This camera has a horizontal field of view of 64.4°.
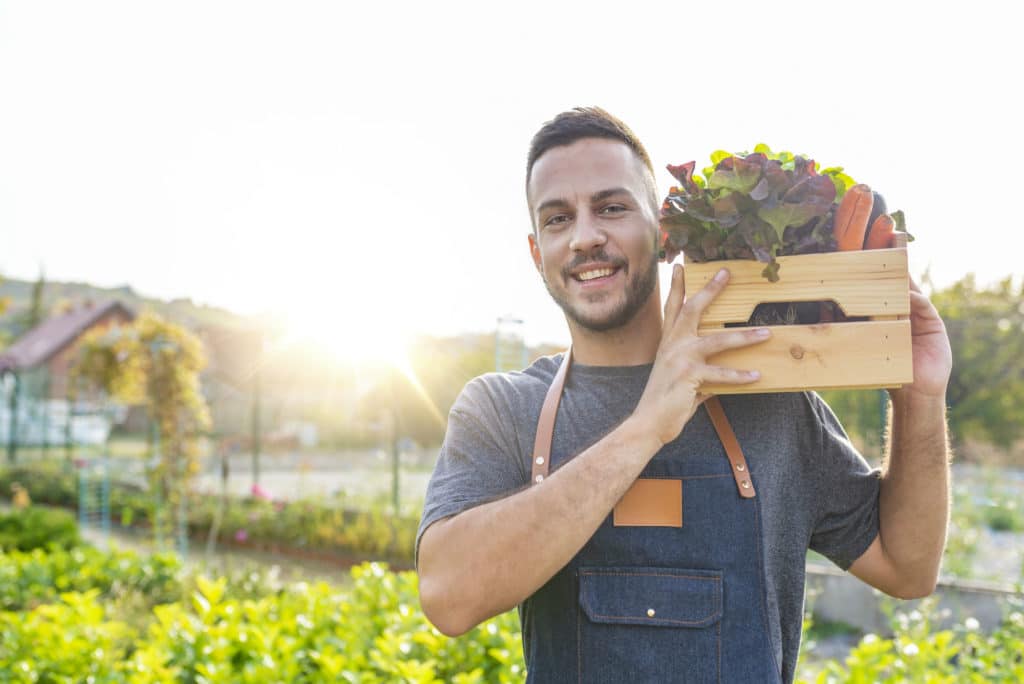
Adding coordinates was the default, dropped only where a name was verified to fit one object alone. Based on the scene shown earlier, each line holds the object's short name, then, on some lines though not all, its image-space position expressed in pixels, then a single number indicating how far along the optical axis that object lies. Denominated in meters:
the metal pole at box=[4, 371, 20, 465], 16.57
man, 1.39
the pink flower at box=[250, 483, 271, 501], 10.95
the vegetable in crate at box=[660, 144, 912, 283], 1.45
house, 26.58
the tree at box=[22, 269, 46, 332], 42.69
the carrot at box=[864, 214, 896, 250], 1.48
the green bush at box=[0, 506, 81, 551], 8.08
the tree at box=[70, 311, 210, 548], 10.55
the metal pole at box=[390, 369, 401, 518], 9.72
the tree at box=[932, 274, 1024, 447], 13.98
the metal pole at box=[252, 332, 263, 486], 12.56
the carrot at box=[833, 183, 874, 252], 1.47
